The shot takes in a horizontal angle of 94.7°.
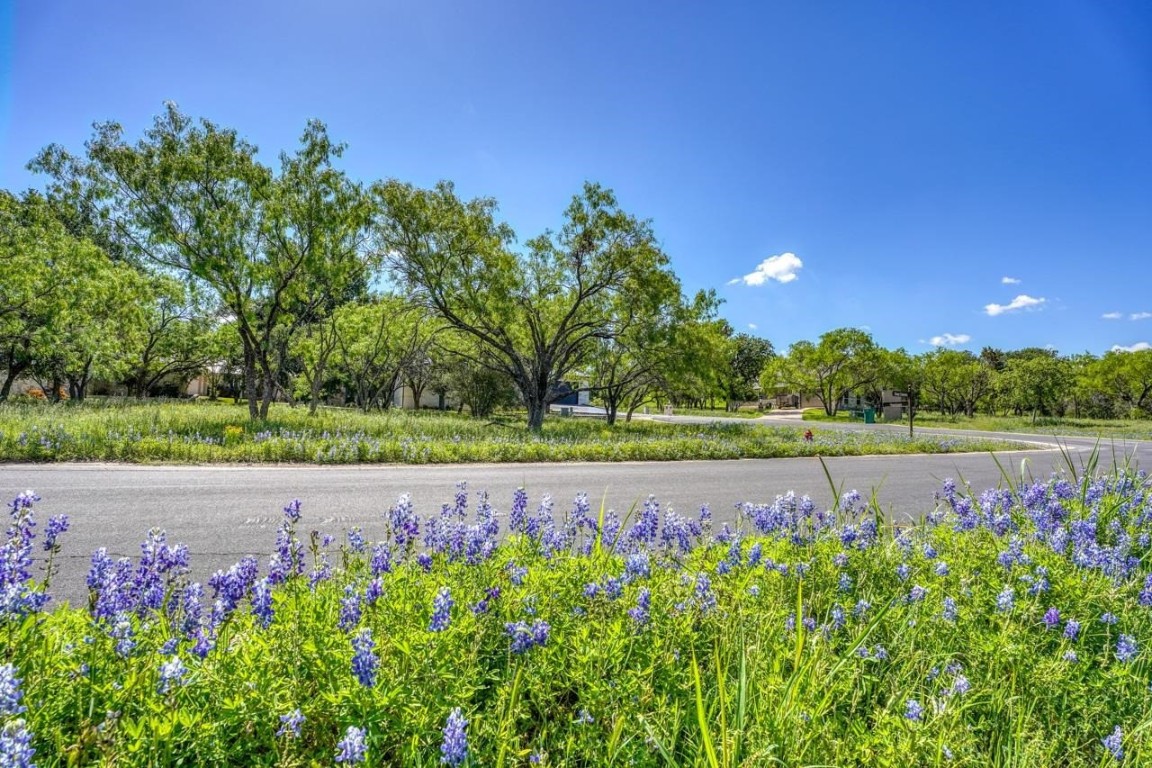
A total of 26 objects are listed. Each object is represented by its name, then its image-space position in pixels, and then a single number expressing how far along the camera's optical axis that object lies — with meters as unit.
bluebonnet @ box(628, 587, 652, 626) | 2.50
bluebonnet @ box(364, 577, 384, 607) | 2.27
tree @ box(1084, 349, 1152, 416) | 56.53
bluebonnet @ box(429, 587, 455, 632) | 2.03
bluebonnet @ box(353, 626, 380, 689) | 1.73
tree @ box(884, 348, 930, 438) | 55.91
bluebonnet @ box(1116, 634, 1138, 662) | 2.57
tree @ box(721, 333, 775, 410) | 89.62
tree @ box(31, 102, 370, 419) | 18.14
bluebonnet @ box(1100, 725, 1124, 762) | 2.06
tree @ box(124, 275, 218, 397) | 28.75
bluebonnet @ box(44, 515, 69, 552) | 2.55
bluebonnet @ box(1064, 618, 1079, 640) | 2.73
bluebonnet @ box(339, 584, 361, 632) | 2.20
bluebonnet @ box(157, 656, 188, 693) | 1.65
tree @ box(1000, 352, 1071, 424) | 54.34
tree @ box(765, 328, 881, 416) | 55.88
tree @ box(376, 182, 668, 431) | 21.72
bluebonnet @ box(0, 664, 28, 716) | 1.32
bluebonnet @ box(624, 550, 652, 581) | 3.03
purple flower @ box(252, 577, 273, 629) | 2.08
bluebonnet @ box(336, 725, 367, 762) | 1.39
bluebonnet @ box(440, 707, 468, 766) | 1.42
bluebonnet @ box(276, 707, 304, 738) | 1.61
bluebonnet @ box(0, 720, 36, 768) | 1.17
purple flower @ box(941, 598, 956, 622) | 2.92
